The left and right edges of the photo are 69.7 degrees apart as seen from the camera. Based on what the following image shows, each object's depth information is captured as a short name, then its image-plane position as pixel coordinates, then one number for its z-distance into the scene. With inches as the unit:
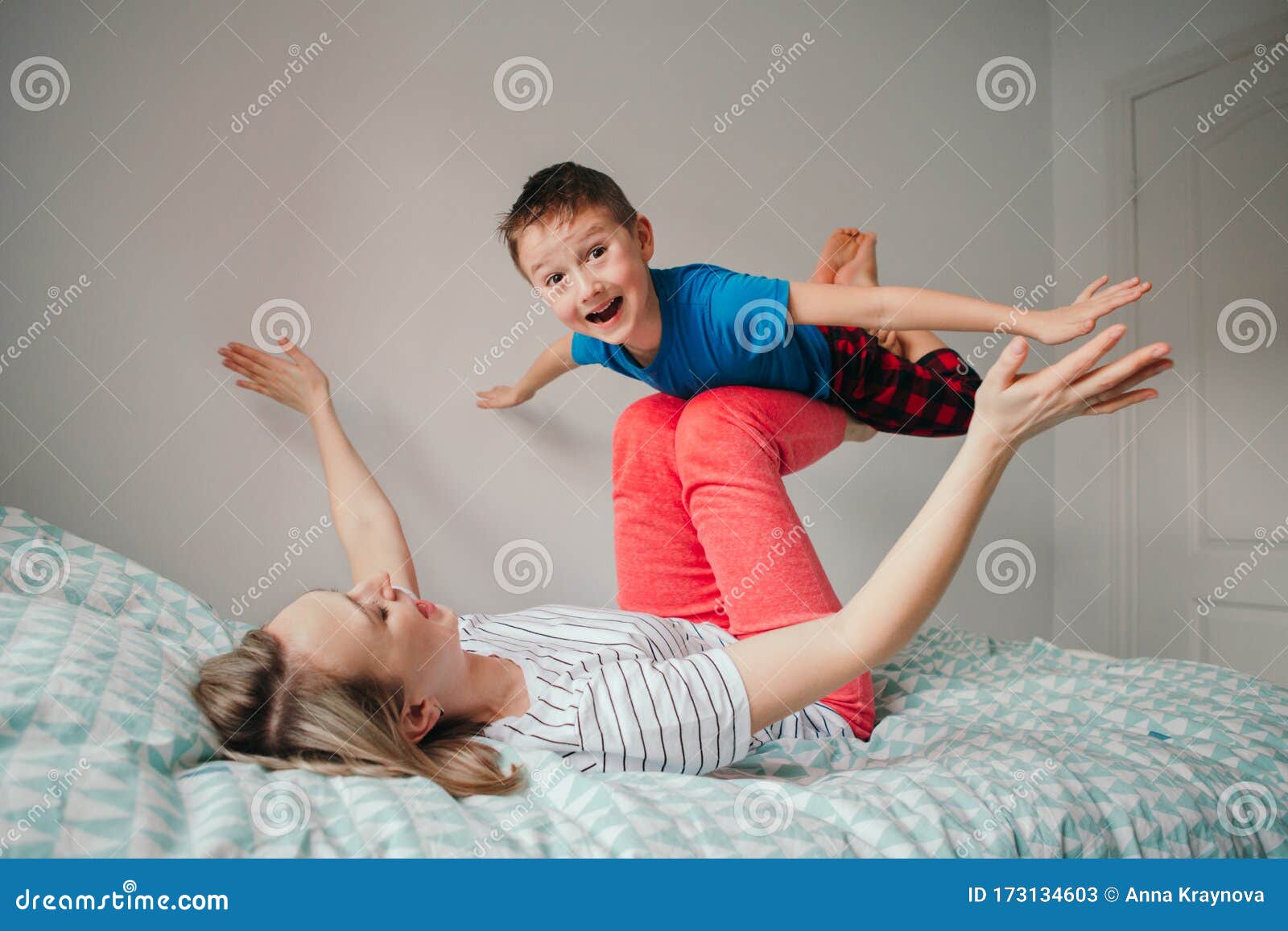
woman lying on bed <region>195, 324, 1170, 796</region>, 34.4
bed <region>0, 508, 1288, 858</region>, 28.9
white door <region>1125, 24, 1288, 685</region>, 93.4
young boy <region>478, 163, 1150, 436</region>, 52.1
